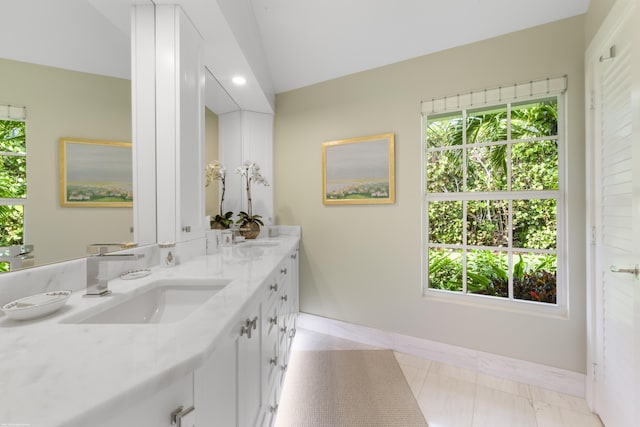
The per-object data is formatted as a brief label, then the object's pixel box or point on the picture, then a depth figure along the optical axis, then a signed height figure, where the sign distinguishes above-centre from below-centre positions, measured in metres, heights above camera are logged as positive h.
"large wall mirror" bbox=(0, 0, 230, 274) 0.84 +0.41
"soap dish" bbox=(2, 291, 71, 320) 0.68 -0.24
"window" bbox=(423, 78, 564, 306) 1.98 +0.10
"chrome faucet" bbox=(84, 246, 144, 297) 0.89 -0.21
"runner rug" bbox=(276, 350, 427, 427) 1.58 -1.21
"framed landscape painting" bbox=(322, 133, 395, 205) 2.41 +0.40
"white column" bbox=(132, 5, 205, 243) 1.36 +0.50
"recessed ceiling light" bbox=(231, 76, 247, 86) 2.18 +1.10
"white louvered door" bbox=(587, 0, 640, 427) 1.21 -0.05
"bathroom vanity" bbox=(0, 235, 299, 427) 0.39 -0.27
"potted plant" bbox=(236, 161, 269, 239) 2.55 -0.01
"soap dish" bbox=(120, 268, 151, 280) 1.13 -0.26
